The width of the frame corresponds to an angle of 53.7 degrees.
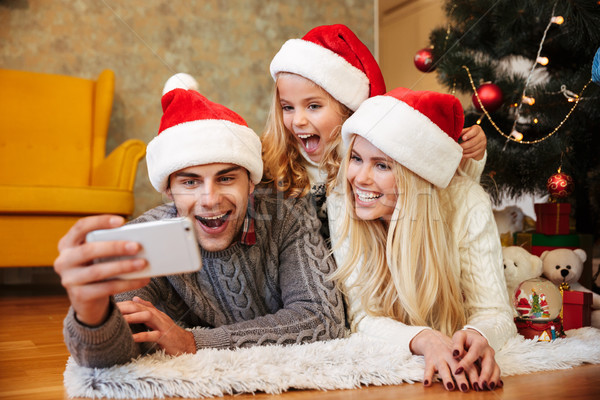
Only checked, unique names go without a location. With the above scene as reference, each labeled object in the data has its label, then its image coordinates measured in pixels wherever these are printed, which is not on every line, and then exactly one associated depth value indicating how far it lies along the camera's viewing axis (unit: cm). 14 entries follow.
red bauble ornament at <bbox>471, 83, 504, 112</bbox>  202
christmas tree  204
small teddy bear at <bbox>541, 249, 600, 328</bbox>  174
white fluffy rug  93
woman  123
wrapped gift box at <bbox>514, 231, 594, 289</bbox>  195
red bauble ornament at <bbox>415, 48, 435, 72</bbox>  221
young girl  156
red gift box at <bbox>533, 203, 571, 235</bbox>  193
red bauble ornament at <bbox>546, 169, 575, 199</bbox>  195
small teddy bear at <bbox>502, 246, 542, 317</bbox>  163
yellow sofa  228
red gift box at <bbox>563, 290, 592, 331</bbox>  156
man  114
